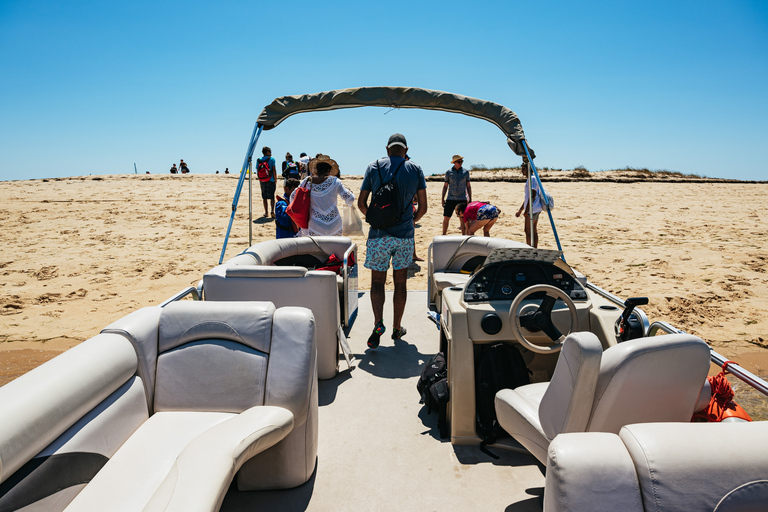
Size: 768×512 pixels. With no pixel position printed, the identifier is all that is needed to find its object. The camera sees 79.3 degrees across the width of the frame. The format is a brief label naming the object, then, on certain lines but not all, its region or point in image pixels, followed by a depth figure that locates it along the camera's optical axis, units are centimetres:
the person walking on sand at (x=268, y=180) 1213
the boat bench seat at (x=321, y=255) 485
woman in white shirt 565
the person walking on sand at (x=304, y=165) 871
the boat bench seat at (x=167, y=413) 174
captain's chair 178
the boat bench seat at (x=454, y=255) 566
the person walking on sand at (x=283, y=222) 608
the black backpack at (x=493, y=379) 295
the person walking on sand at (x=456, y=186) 900
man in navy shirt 432
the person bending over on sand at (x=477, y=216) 761
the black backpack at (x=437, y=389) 310
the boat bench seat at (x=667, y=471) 130
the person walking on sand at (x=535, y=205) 659
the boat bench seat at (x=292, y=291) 363
